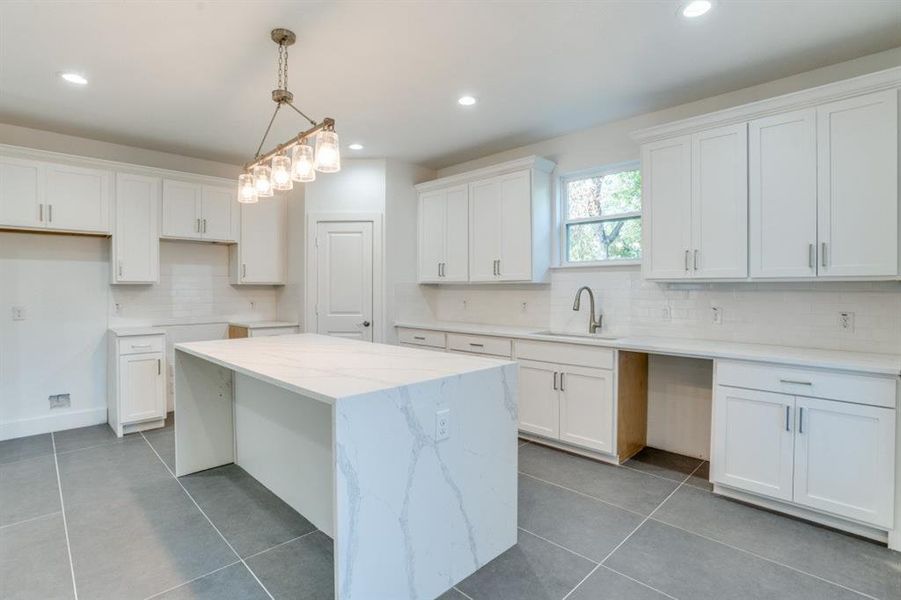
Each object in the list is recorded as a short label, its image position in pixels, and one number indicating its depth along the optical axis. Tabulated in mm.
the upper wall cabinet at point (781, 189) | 2377
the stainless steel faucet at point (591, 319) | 3713
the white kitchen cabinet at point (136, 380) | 3877
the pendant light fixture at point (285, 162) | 2146
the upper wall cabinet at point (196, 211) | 4324
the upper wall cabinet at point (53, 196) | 3516
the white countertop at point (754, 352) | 2250
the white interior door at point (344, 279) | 4695
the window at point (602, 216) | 3672
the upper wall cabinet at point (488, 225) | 3945
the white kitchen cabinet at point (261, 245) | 4801
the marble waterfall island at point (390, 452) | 1564
